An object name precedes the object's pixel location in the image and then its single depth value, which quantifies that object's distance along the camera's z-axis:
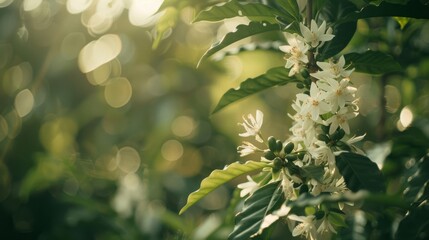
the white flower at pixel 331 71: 1.19
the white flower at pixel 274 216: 1.10
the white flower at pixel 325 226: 1.20
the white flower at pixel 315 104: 1.18
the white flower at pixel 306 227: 1.18
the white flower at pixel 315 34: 1.20
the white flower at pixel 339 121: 1.19
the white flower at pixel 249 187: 1.25
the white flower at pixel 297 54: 1.21
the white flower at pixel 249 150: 1.26
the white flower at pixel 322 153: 1.18
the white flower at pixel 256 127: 1.28
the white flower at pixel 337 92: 1.18
